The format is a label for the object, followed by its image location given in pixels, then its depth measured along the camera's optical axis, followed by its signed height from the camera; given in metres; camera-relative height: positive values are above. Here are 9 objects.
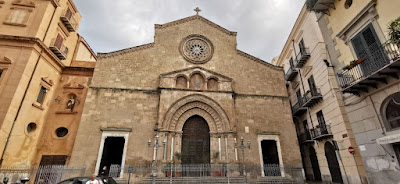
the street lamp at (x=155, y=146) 11.04 +0.70
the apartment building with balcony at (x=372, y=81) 7.46 +3.04
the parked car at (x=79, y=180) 7.05 -0.79
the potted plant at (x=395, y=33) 6.66 +4.14
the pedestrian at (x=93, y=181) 6.63 -0.76
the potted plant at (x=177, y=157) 11.96 +0.04
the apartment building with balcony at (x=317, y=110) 10.27 +3.03
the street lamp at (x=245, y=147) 11.23 +0.61
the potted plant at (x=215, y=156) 12.28 +0.09
